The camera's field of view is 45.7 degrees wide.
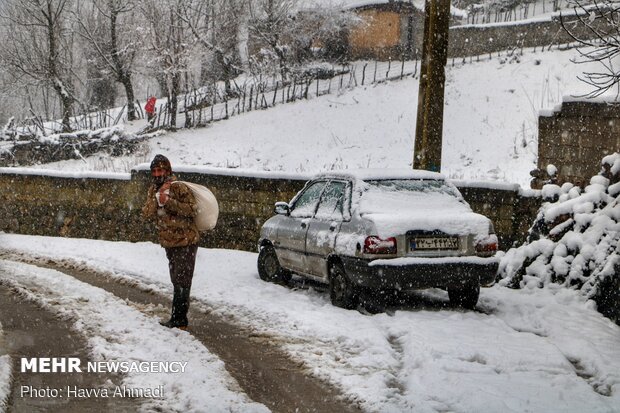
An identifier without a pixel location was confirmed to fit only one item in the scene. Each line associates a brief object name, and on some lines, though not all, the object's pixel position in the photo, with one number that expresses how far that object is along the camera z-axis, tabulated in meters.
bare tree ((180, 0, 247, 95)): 40.50
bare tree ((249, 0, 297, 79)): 42.50
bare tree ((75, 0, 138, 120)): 39.69
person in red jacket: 34.12
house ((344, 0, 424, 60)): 48.28
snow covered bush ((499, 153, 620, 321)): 8.94
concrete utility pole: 11.59
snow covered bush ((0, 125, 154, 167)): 27.92
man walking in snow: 7.68
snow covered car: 8.21
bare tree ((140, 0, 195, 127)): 37.88
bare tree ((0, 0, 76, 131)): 38.50
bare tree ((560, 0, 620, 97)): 8.66
